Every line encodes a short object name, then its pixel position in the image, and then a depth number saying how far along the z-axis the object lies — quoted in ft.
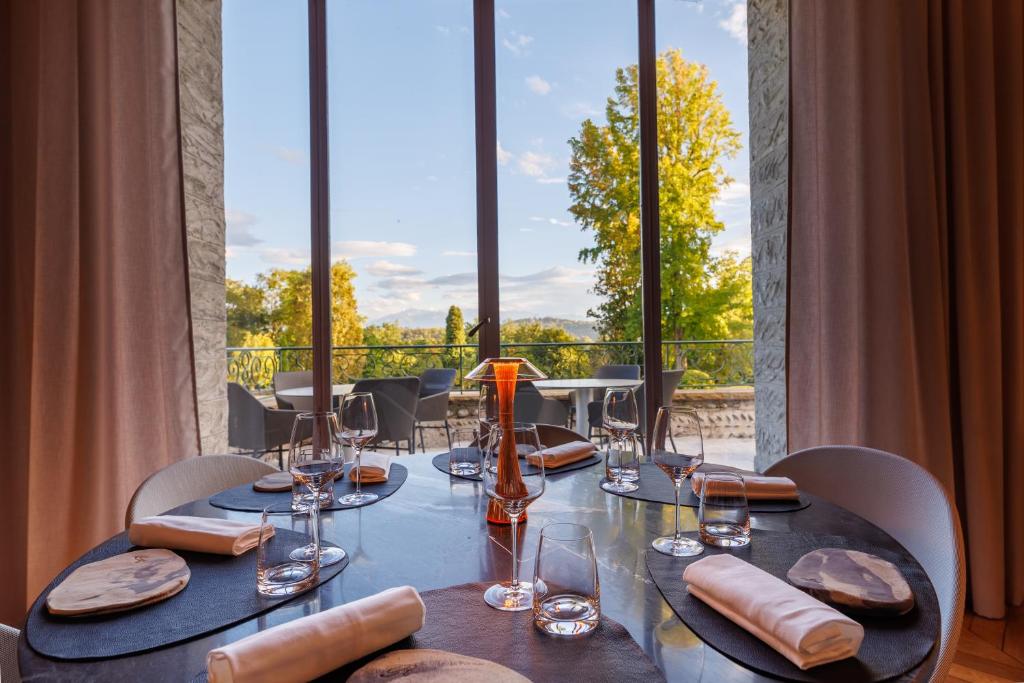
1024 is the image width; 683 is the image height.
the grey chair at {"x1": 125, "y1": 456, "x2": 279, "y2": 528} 4.07
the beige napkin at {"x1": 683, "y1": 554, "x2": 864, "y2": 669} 1.90
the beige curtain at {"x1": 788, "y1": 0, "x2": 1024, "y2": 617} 7.16
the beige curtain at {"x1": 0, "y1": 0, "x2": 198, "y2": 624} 6.25
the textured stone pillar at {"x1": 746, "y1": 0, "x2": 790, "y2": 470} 8.25
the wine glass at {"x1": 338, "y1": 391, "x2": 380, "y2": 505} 4.11
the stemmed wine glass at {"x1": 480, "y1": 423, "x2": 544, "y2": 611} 2.39
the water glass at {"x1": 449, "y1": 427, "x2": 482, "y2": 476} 4.75
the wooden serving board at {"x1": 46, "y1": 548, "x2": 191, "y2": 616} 2.36
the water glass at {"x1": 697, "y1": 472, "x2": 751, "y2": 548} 2.87
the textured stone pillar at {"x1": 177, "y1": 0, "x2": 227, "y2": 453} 7.74
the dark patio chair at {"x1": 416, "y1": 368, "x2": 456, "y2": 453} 10.91
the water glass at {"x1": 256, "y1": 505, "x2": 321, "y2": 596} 2.42
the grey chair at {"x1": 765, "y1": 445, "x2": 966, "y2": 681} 2.89
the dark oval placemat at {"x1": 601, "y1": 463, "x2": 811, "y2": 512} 3.58
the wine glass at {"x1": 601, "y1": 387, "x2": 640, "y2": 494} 4.15
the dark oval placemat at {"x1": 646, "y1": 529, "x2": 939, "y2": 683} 1.88
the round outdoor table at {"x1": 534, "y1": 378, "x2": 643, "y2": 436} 9.75
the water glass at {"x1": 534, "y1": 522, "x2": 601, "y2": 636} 2.08
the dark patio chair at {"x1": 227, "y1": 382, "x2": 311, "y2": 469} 9.14
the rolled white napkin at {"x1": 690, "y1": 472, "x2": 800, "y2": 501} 3.64
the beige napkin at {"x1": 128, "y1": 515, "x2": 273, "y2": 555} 2.91
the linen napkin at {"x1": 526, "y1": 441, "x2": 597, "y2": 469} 4.78
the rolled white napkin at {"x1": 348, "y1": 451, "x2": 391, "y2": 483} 4.38
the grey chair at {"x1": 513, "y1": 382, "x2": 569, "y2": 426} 9.87
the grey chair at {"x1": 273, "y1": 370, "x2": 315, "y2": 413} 9.31
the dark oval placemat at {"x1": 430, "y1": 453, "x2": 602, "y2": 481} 4.64
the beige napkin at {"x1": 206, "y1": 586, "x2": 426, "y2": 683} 1.71
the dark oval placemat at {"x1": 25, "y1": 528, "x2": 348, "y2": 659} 2.09
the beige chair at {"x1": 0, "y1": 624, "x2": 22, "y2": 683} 3.02
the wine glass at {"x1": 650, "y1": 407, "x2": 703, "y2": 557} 2.95
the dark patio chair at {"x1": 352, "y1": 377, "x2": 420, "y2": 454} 10.24
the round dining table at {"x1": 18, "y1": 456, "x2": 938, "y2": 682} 1.98
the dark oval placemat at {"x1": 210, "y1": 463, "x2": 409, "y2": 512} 3.81
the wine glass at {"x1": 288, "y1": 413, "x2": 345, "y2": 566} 2.81
